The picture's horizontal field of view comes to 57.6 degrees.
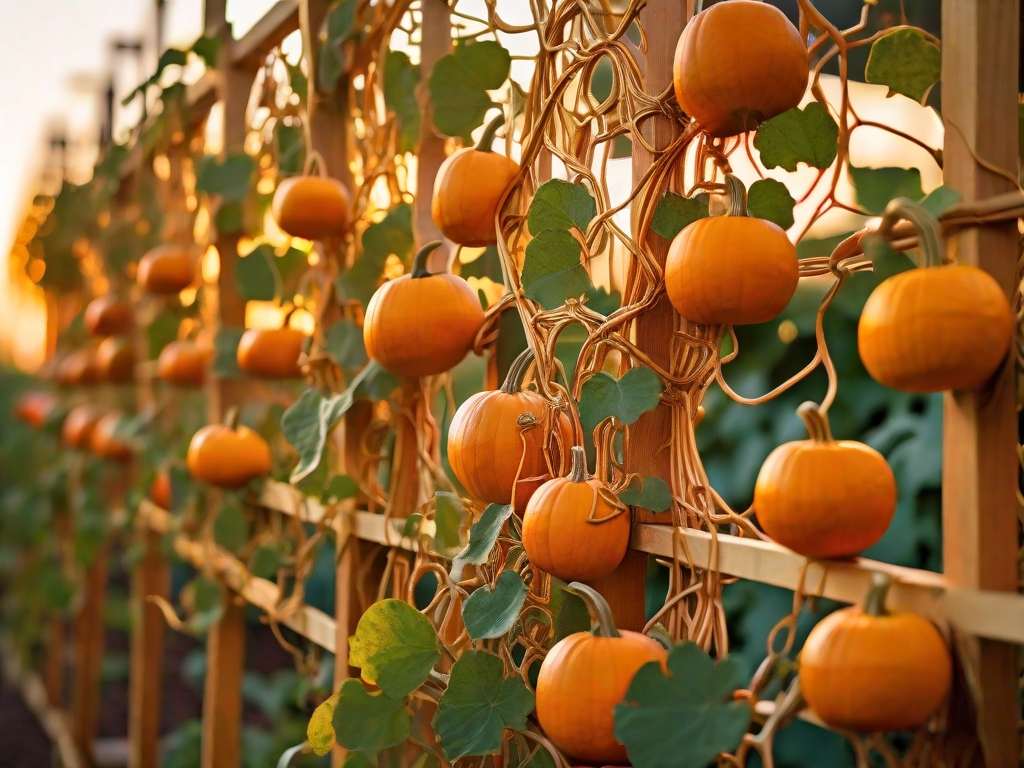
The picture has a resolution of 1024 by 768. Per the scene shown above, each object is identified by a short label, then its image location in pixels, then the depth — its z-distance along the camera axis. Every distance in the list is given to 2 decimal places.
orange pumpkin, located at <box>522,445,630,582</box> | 0.76
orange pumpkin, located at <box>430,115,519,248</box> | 0.91
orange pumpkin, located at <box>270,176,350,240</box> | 1.25
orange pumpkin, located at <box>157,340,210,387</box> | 1.88
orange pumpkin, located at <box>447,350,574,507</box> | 0.84
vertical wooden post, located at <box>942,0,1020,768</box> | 0.56
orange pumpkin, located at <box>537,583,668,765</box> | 0.70
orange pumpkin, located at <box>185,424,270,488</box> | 1.54
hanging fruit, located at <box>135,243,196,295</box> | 1.93
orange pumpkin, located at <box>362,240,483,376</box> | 0.93
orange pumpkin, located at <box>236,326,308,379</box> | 1.45
